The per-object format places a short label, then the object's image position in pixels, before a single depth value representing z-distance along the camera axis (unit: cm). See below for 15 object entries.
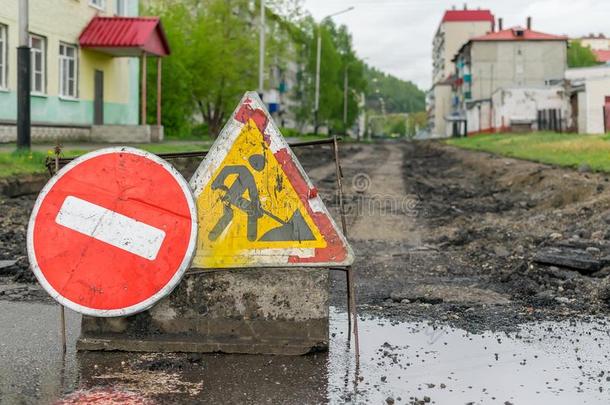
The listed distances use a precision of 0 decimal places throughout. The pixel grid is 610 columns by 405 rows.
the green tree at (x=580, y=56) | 13988
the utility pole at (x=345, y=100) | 10519
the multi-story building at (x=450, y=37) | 14575
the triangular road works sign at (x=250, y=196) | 484
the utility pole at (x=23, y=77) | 1753
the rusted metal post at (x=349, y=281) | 471
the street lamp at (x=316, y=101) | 7669
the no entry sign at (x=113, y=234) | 471
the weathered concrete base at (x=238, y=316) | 484
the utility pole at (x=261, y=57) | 4384
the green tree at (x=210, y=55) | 4653
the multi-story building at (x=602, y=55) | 16052
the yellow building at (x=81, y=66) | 2633
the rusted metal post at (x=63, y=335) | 480
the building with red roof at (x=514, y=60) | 10625
